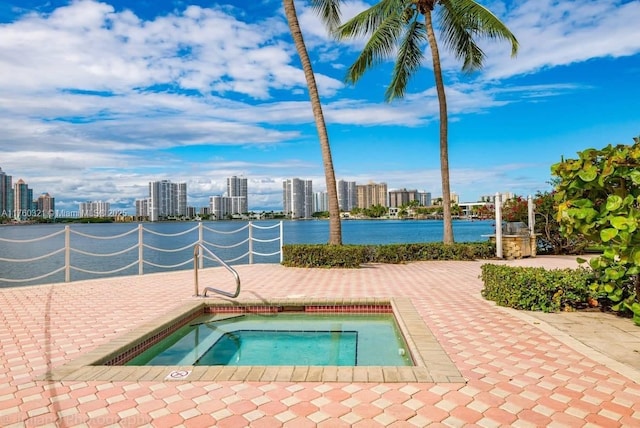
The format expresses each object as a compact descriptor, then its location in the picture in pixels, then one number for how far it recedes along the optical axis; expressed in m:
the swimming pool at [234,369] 2.87
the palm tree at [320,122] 10.28
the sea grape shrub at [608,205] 3.61
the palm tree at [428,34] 11.38
